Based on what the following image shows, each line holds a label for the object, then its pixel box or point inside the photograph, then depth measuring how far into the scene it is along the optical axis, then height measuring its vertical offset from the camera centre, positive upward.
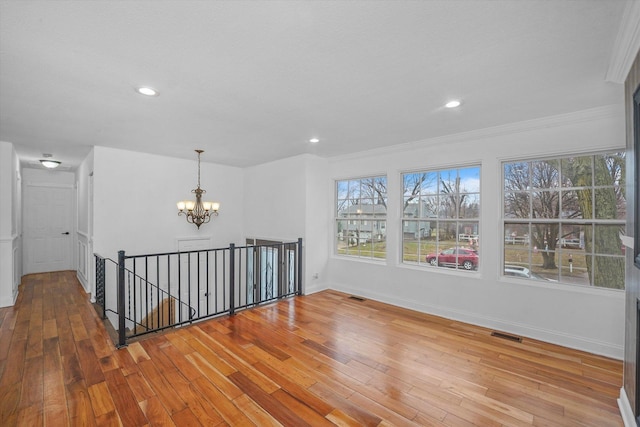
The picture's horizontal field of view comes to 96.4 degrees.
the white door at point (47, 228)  6.59 -0.32
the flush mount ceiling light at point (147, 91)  2.46 +1.09
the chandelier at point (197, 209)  5.18 +0.12
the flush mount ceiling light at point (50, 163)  5.33 +0.98
